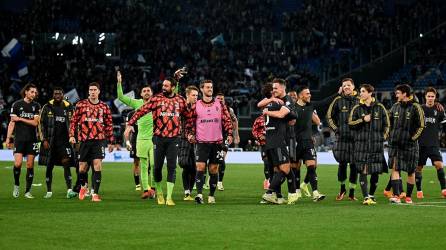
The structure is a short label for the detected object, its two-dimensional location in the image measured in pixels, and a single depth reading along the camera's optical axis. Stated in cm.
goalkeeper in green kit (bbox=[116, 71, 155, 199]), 1983
